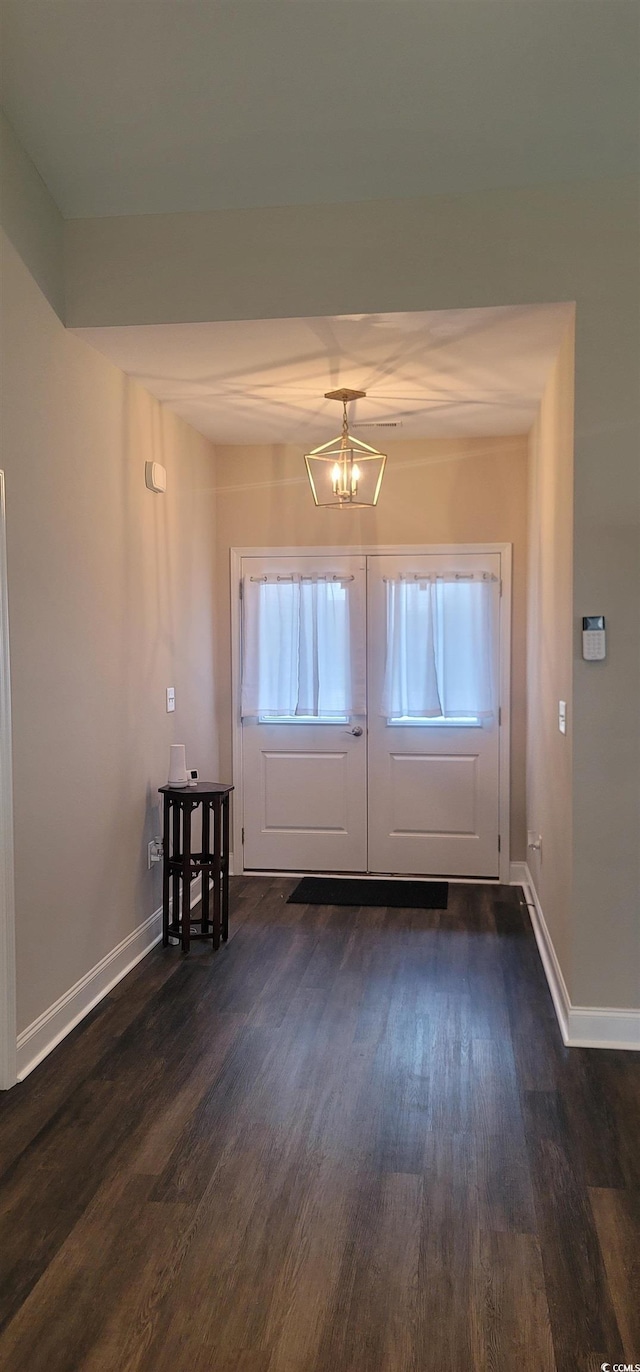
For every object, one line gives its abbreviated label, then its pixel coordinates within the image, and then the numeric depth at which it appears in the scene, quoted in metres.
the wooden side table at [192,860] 4.33
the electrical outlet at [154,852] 4.45
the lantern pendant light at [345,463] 4.30
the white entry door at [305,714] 5.60
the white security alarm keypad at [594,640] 3.21
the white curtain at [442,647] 5.45
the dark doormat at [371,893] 5.20
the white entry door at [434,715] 5.46
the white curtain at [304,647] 5.59
